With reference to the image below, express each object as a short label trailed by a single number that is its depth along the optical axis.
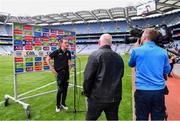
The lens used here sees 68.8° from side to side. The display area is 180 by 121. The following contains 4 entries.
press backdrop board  3.71
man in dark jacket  1.99
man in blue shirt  2.05
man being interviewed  3.60
